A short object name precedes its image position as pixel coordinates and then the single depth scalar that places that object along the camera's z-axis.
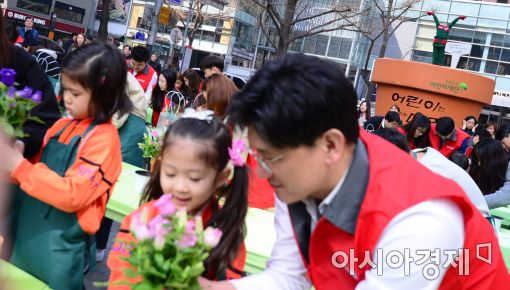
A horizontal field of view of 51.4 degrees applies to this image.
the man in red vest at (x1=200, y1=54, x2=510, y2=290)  1.33
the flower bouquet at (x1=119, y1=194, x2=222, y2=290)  1.27
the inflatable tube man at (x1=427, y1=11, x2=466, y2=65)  12.62
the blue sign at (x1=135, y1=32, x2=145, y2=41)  39.65
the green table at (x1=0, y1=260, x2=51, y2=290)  1.76
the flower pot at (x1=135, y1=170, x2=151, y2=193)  3.04
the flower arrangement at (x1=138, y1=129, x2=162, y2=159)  3.28
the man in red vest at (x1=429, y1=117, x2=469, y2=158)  6.06
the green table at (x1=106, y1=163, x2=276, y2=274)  2.48
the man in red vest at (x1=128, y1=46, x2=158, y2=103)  5.59
